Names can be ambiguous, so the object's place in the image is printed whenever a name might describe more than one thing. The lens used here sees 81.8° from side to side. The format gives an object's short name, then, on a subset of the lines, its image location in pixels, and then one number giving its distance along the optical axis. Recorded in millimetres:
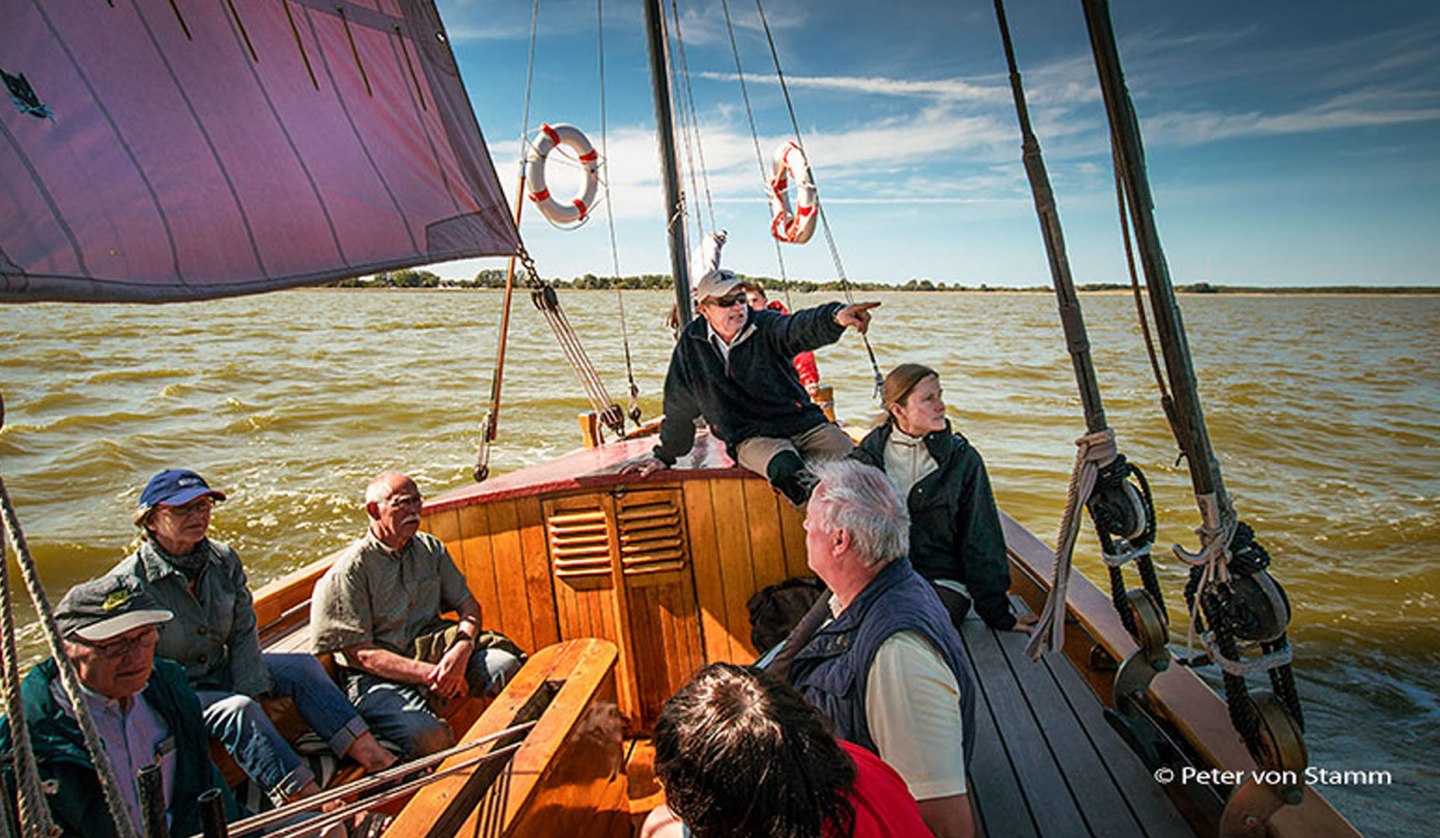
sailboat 1753
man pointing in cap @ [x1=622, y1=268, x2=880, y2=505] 3008
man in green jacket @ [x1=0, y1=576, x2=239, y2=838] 1726
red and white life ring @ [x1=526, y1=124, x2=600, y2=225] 6996
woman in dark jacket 2561
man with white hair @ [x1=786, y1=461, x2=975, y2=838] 1396
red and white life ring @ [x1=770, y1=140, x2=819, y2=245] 8539
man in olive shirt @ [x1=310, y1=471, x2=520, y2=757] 2629
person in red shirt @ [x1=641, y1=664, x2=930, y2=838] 1009
